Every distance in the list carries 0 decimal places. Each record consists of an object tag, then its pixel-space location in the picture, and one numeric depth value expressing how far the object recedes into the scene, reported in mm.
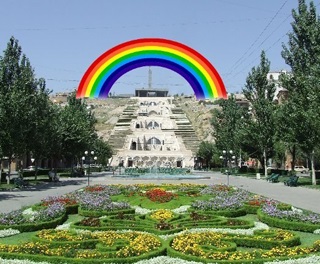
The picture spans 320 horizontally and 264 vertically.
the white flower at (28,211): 16670
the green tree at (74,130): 47719
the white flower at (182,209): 17069
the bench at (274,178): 37625
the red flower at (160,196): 19156
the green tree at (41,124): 34531
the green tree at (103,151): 78062
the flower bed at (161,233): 8656
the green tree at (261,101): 44219
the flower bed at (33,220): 12719
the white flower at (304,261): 8211
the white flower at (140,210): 16734
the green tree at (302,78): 31797
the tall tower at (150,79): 154275
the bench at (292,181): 32531
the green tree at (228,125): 58312
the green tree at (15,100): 30531
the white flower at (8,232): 12080
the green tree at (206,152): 84500
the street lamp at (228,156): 58109
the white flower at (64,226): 13396
